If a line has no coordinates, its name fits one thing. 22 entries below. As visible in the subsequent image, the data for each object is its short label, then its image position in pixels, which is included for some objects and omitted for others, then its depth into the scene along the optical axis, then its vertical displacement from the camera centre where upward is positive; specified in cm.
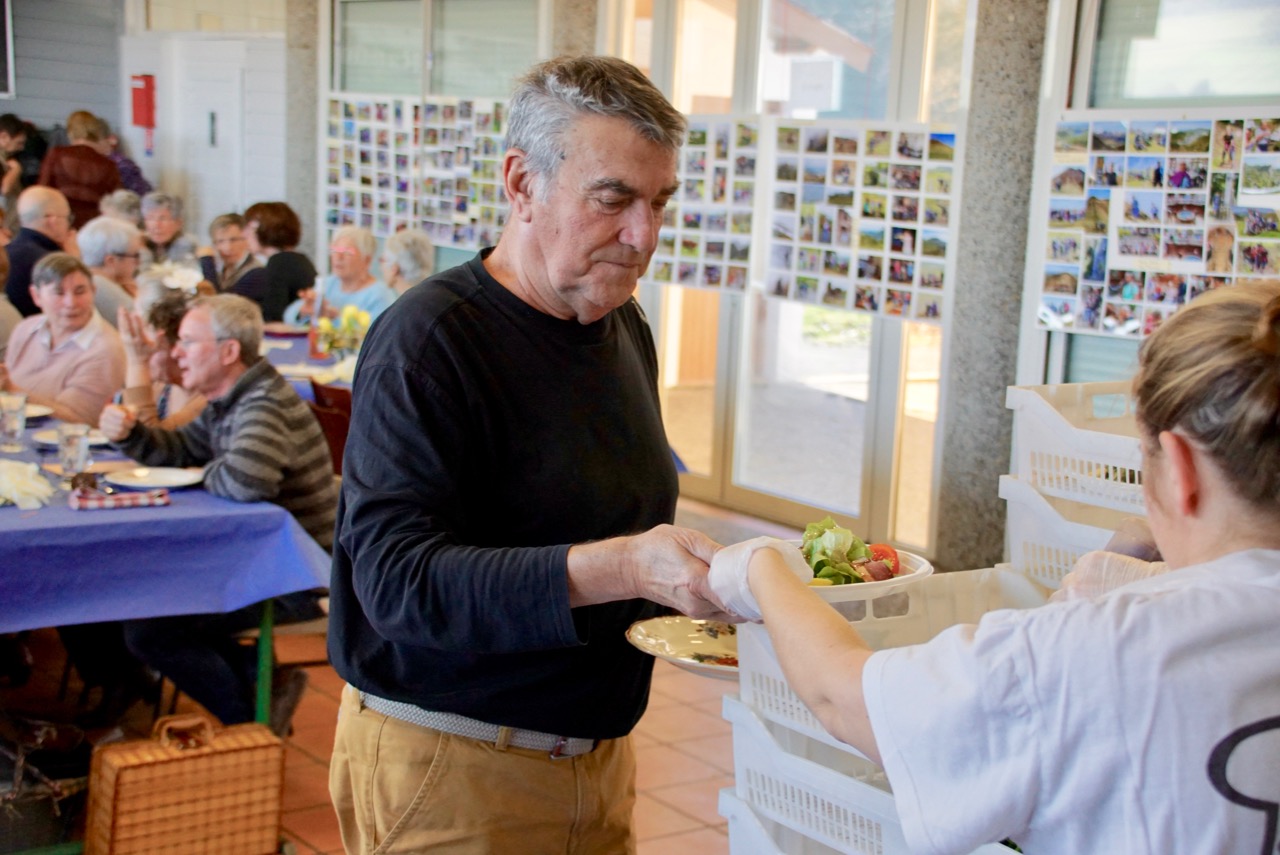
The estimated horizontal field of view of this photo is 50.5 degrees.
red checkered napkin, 322 -76
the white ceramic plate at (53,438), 393 -75
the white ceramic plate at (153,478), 344 -75
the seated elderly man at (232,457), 346 -71
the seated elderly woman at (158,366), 430 -59
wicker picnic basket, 305 -138
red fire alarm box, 1184 +68
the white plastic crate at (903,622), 160 -52
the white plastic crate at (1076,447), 236 -39
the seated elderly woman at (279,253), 732 -35
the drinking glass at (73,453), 355 -71
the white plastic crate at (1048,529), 242 -54
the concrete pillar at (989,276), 457 -19
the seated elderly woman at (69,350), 481 -61
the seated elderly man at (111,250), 631 -32
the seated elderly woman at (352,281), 666 -45
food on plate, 173 -45
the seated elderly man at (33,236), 641 -29
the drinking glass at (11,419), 399 -71
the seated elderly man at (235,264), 729 -43
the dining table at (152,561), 308 -89
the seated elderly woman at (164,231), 826 -30
